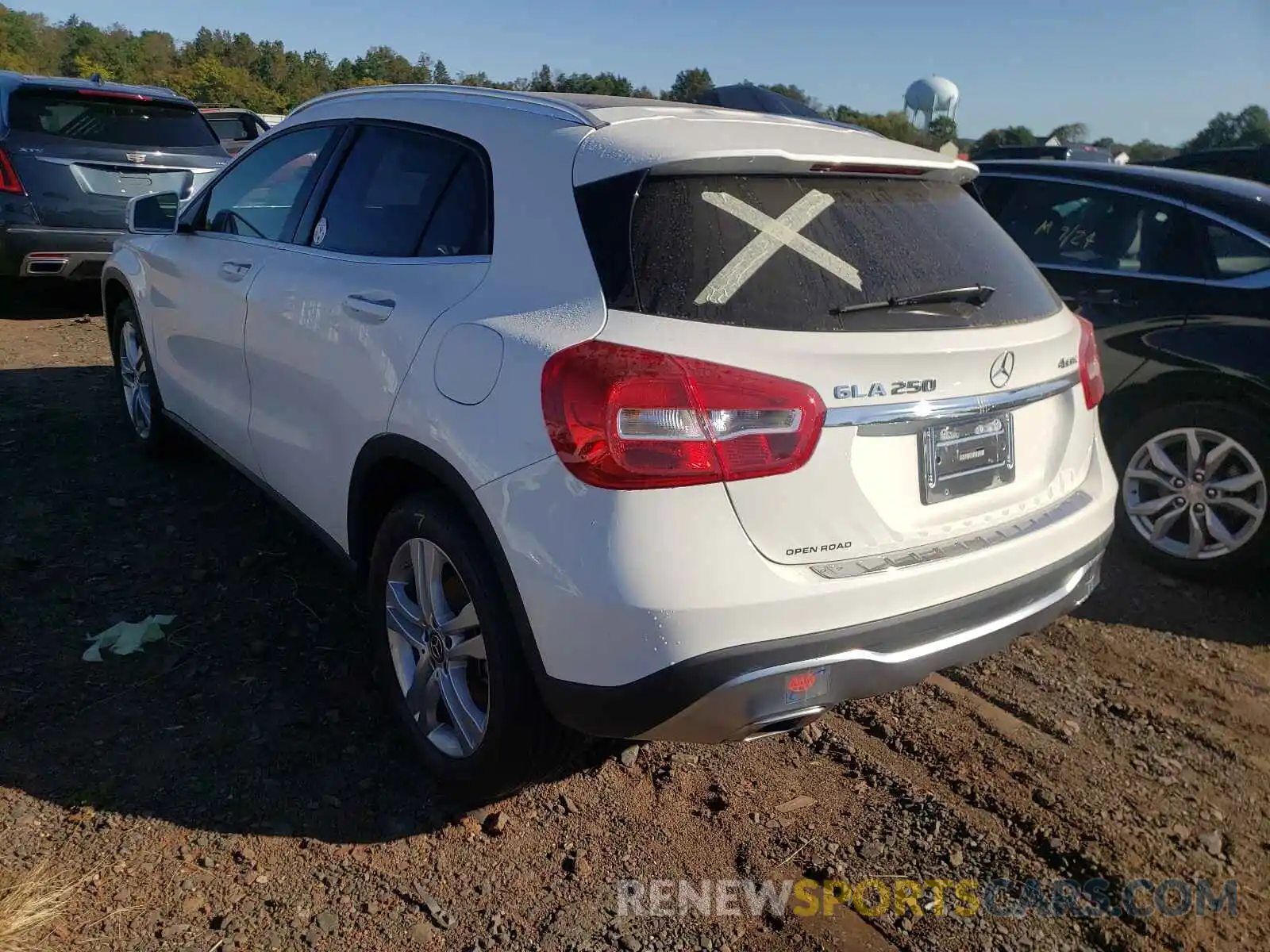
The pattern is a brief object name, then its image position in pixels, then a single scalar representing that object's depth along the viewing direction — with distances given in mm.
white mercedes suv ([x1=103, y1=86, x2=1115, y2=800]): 2119
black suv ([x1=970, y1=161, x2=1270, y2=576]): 4207
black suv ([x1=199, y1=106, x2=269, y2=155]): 13211
